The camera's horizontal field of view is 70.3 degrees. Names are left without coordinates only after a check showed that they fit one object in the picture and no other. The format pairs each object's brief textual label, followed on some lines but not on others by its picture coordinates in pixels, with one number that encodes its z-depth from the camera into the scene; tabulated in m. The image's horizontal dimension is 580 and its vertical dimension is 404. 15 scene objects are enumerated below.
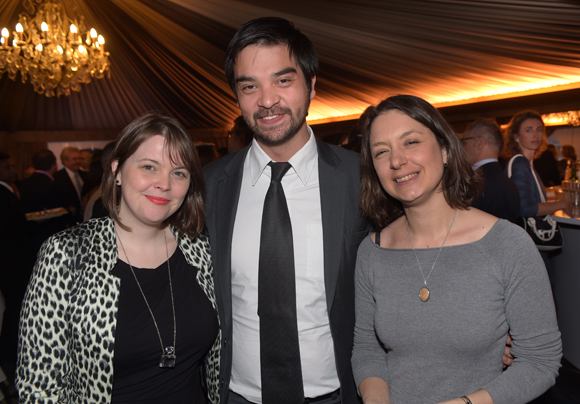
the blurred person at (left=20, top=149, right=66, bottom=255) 4.83
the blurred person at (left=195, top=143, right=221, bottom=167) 3.56
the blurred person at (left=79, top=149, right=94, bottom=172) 5.99
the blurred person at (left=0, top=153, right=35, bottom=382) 3.73
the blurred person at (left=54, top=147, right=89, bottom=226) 5.11
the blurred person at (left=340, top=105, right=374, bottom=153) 2.81
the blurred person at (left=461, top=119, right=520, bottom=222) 3.03
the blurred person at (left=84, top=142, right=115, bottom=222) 2.76
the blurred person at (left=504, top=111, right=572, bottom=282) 3.49
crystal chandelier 5.60
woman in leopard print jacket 1.35
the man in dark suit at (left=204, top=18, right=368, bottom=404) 1.53
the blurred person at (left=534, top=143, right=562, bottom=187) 6.86
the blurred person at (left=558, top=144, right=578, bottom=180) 7.94
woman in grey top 1.20
